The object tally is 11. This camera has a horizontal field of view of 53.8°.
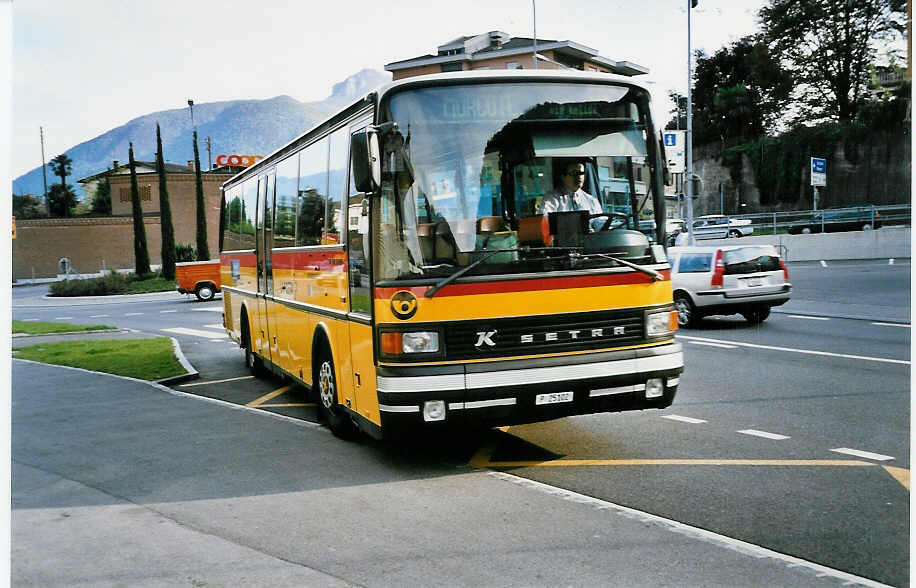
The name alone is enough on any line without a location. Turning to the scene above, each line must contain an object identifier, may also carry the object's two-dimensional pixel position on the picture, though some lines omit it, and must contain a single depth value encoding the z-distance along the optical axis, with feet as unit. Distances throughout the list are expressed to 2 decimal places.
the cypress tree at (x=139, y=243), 169.17
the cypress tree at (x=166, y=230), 168.35
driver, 21.85
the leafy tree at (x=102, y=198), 286.87
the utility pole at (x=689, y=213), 95.71
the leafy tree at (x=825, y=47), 99.60
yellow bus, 21.12
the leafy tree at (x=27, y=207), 254.88
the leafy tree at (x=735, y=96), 171.01
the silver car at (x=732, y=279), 54.49
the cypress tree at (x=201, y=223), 178.40
